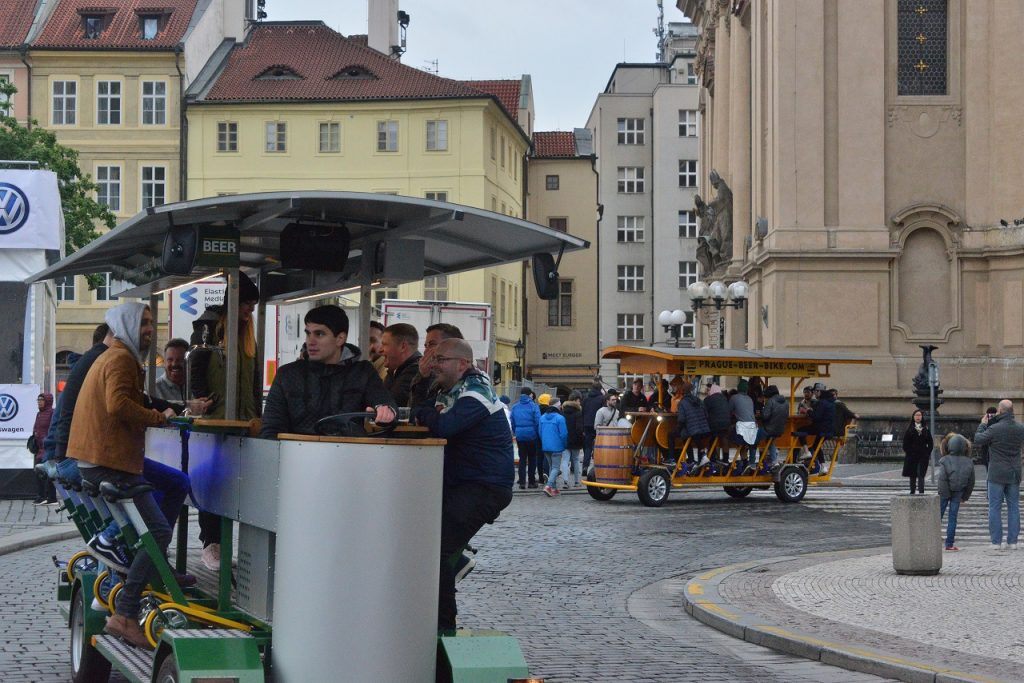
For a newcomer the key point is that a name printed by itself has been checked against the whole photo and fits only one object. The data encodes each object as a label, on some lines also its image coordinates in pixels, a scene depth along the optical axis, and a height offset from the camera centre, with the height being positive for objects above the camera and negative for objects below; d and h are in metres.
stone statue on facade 52.28 +5.18
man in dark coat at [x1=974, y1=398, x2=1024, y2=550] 18.67 -1.10
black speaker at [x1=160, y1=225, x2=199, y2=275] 7.85 +0.64
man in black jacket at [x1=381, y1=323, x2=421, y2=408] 9.61 +0.15
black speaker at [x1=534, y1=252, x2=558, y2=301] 8.57 +0.56
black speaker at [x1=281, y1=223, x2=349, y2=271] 8.63 +0.73
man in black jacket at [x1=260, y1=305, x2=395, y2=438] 7.48 -0.04
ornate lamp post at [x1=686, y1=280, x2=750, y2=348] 35.94 +2.07
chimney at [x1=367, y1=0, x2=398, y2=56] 68.88 +15.51
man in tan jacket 8.23 -0.27
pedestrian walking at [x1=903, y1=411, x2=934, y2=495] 27.47 -1.24
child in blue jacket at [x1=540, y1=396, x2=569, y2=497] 28.19 -1.15
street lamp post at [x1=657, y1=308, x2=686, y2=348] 38.22 +1.53
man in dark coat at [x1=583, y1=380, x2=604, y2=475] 30.08 -0.63
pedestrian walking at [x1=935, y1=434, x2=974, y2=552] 18.39 -1.15
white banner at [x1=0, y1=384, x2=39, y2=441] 23.39 -0.52
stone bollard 15.04 -1.48
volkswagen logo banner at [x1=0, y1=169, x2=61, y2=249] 22.55 +2.36
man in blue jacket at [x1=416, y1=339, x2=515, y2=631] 7.63 -0.43
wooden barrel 25.02 -1.22
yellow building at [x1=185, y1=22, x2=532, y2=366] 63.19 +10.04
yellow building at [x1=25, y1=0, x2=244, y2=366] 61.25 +10.77
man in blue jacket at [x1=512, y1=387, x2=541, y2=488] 28.94 -0.95
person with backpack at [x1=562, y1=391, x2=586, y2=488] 29.33 -0.97
